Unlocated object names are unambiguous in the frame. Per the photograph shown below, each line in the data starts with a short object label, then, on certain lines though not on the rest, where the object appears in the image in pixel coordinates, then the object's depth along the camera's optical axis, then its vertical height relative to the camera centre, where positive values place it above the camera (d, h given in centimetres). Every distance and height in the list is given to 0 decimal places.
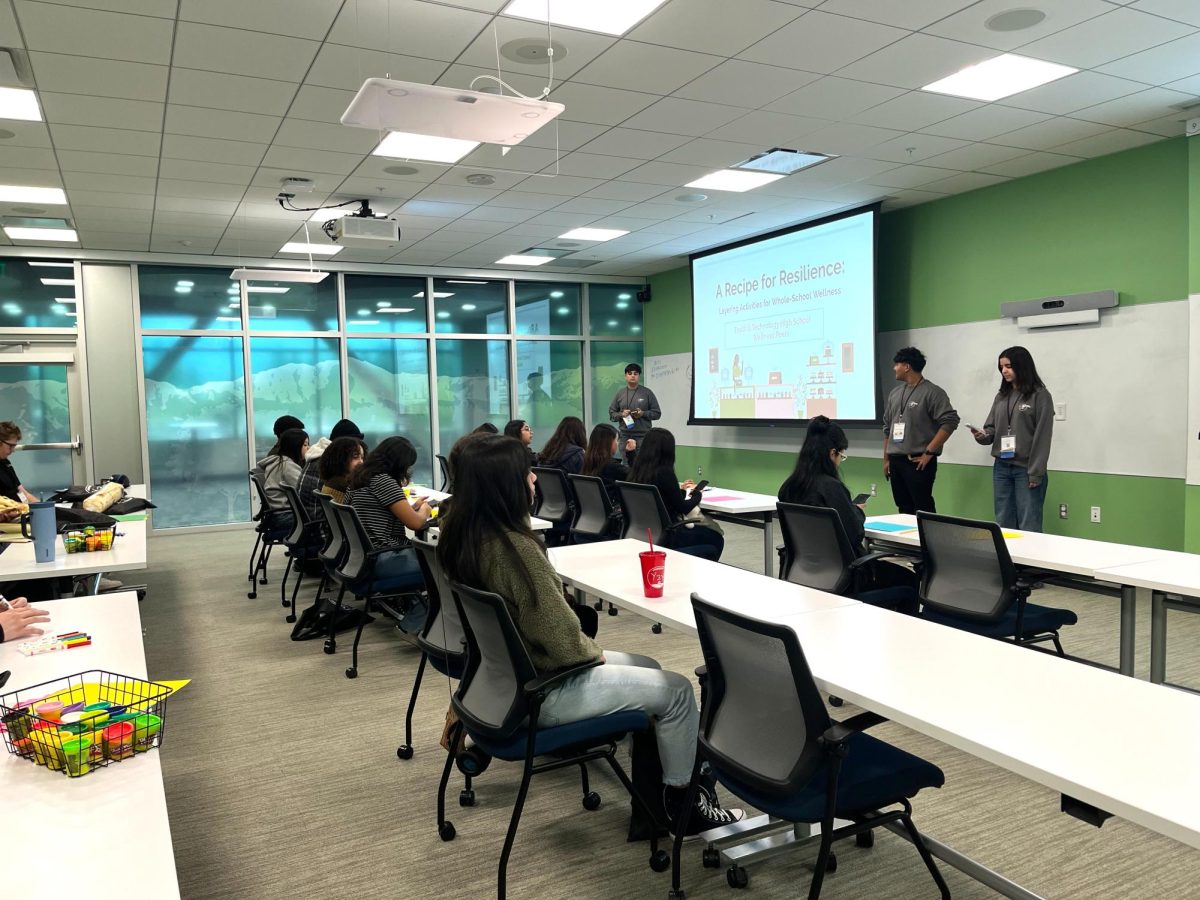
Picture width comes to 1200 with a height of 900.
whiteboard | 574 +12
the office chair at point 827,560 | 362 -70
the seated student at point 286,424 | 704 -13
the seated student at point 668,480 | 506 -45
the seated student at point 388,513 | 446 -56
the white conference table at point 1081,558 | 316 -64
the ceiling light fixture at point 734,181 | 658 +175
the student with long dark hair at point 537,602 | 229 -53
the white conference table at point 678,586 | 264 -64
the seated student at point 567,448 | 662 -34
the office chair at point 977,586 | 318 -73
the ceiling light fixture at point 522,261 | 1007 +174
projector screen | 777 +75
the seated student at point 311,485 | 558 -51
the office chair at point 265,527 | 621 -87
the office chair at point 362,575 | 430 -87
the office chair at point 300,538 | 548 -86
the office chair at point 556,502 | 617 -72
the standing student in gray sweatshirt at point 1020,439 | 584 -29
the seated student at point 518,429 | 707 -20
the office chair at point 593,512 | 543 -70
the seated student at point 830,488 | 389 -40
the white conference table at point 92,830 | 121 -66
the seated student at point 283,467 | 608 -42
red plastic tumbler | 278 -55
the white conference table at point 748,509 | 518 -65
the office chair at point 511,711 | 222 -85
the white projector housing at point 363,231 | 651 +136
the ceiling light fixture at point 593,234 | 858 +174
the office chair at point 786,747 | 184 -80
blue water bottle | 354 -49
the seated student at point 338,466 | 500 -34
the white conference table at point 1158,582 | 290 -64
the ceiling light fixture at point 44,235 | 779 +167
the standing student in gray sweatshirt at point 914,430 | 677 -25
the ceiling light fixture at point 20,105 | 446 +167
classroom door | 882 -7
